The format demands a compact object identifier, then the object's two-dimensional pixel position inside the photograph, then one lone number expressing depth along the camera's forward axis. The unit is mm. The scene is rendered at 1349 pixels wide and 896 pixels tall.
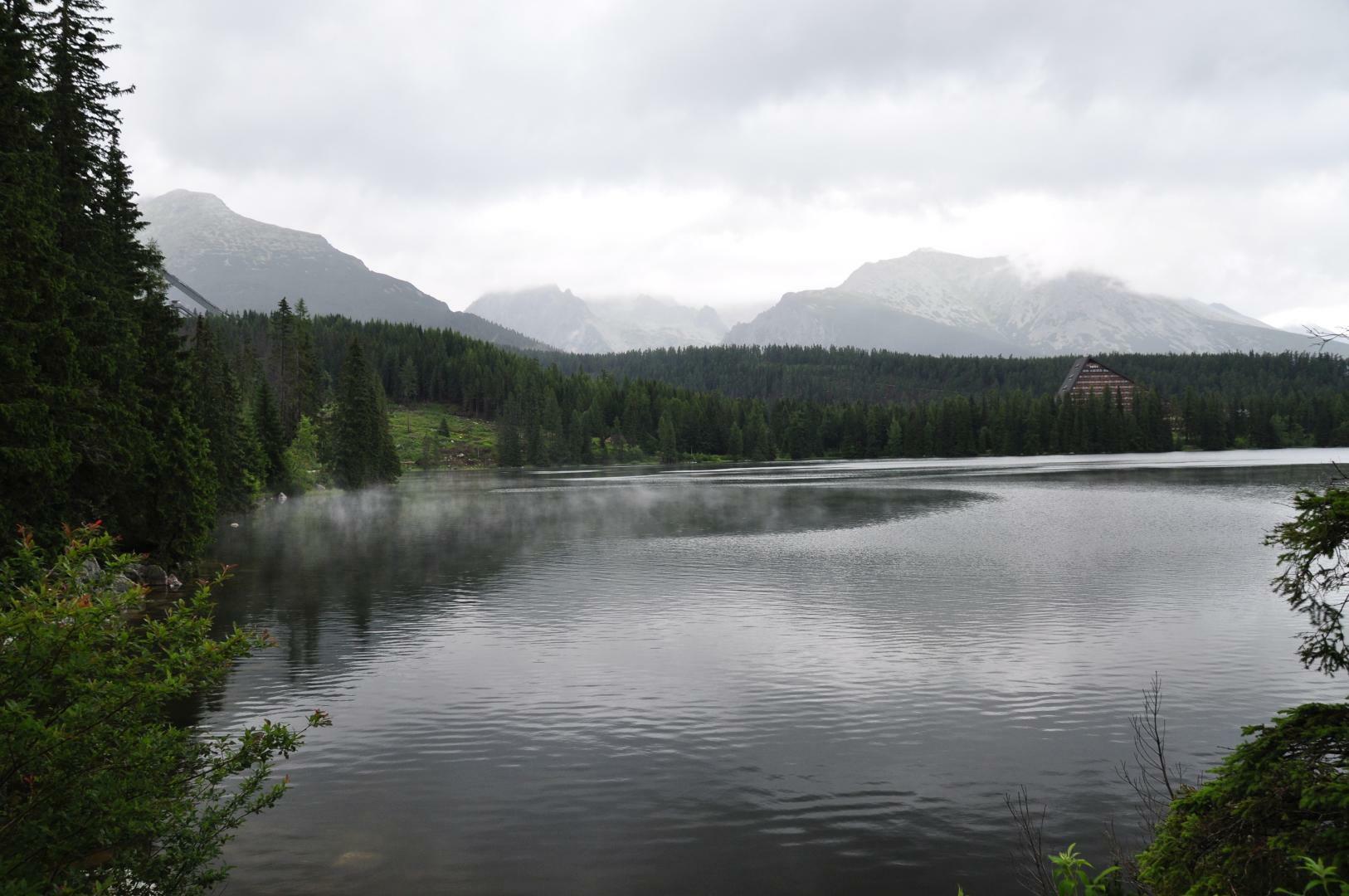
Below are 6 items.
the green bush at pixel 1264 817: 7016
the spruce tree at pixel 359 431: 104500
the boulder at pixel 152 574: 38750
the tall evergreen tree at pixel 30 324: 23969
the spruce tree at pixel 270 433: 94438
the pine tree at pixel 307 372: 131000
